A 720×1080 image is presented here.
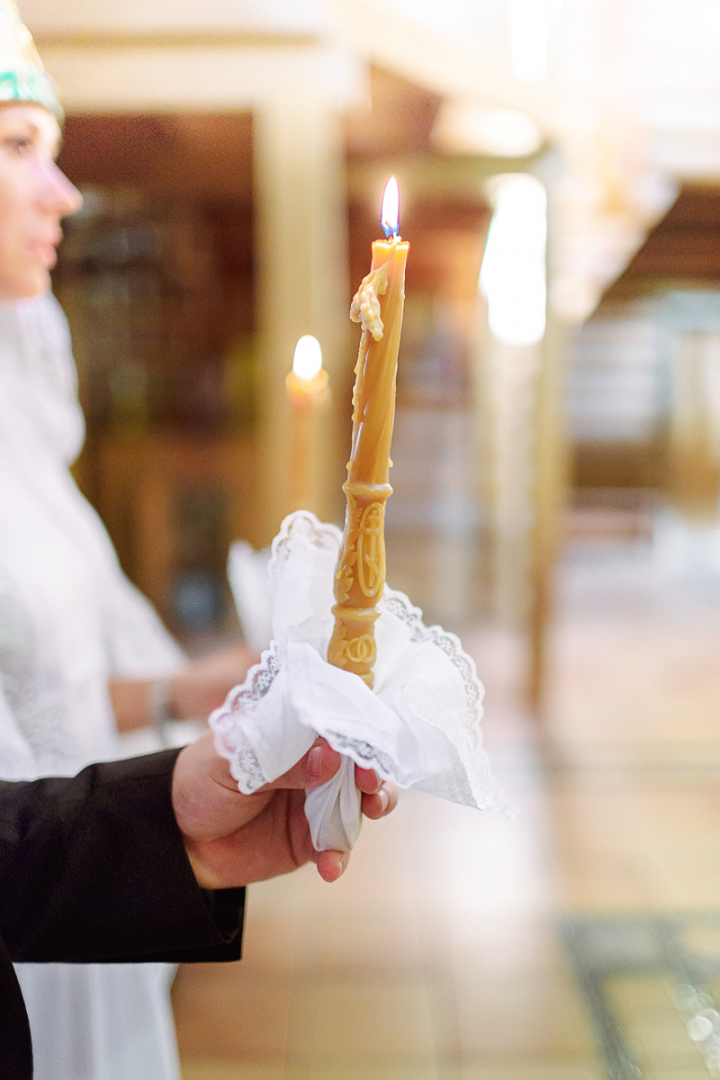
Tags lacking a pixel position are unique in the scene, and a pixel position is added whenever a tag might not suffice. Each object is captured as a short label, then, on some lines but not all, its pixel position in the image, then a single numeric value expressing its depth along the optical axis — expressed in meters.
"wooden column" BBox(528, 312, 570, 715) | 2.15
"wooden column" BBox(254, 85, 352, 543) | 1.26
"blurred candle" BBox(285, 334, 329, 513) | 0.55
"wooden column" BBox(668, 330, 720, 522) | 5.47
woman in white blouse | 0.56
